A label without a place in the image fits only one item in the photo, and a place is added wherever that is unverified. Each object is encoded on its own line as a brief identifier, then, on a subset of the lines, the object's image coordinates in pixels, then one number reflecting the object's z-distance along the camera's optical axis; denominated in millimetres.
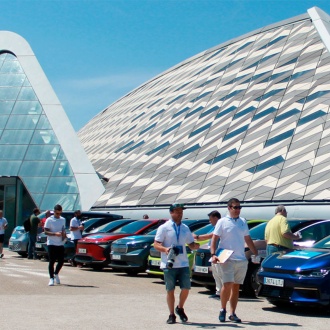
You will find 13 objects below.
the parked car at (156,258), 15688
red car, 18359
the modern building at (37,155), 30766
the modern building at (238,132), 23312
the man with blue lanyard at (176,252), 9757
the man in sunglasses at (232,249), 9891
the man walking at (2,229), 22703
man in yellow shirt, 12688
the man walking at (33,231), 22719
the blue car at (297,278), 10578
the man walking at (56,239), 14516
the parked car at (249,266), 13188
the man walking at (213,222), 13144
